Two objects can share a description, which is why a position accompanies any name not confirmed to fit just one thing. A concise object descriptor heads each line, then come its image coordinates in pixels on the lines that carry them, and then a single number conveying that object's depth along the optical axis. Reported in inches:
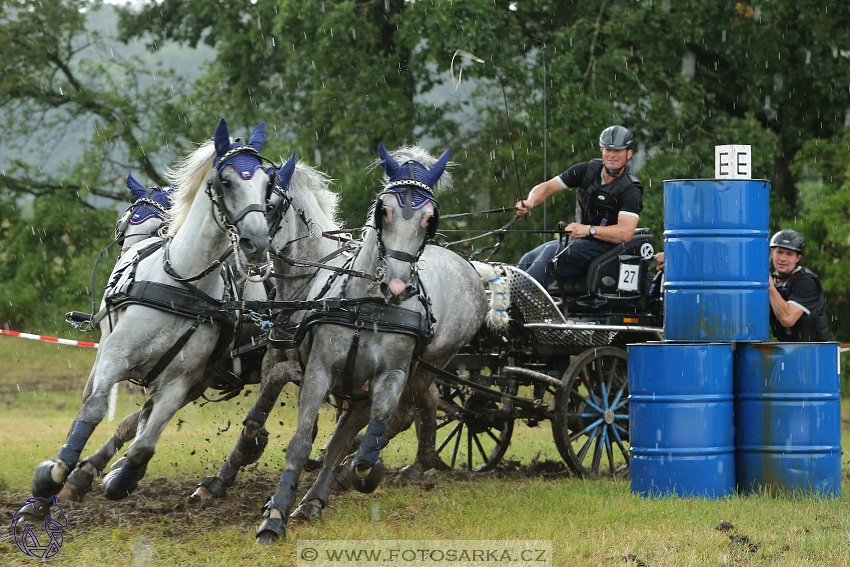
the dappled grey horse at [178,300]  393.7
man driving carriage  582.6
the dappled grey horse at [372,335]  406.9
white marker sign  530.6
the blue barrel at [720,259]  526.9
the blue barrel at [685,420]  516.1
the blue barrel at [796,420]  518.3
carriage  584.1
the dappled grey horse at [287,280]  486.6
